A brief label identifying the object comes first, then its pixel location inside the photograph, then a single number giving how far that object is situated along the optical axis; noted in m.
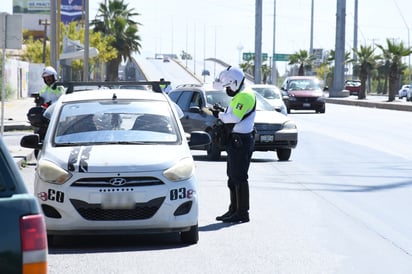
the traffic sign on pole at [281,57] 127.81
